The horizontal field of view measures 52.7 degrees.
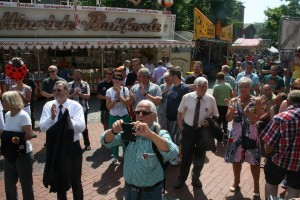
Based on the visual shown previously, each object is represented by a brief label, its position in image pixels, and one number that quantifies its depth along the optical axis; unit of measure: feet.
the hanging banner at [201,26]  59.06
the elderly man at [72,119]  12.10
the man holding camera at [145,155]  9.09
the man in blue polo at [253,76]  25.45
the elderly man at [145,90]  17.57
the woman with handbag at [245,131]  14.40
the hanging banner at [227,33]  81.32
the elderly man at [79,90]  21.07
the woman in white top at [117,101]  17.83
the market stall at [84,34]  42.60
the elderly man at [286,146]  10.83
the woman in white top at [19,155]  12.50
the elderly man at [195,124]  15.48
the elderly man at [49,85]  22.31
